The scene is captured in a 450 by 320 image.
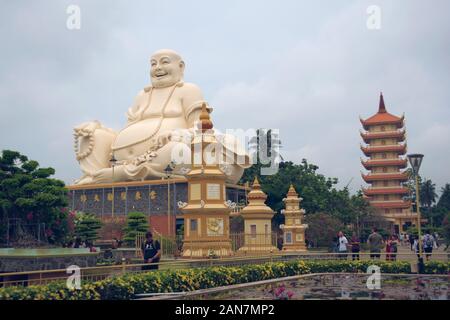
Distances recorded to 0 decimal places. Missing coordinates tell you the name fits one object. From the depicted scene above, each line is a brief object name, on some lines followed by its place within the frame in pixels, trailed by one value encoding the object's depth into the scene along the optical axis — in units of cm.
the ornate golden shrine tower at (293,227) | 2230
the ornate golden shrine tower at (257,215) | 1884
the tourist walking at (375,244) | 1557
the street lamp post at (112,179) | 3080
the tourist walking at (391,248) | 1538
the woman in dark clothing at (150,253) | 1123
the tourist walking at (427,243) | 1645
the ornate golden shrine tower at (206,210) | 1508
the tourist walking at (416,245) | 1730
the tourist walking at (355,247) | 1642
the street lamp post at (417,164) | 1375
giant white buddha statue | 2955
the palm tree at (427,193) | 5846
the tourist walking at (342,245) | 1619
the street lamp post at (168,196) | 2707
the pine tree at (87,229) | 2306
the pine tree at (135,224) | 2346
